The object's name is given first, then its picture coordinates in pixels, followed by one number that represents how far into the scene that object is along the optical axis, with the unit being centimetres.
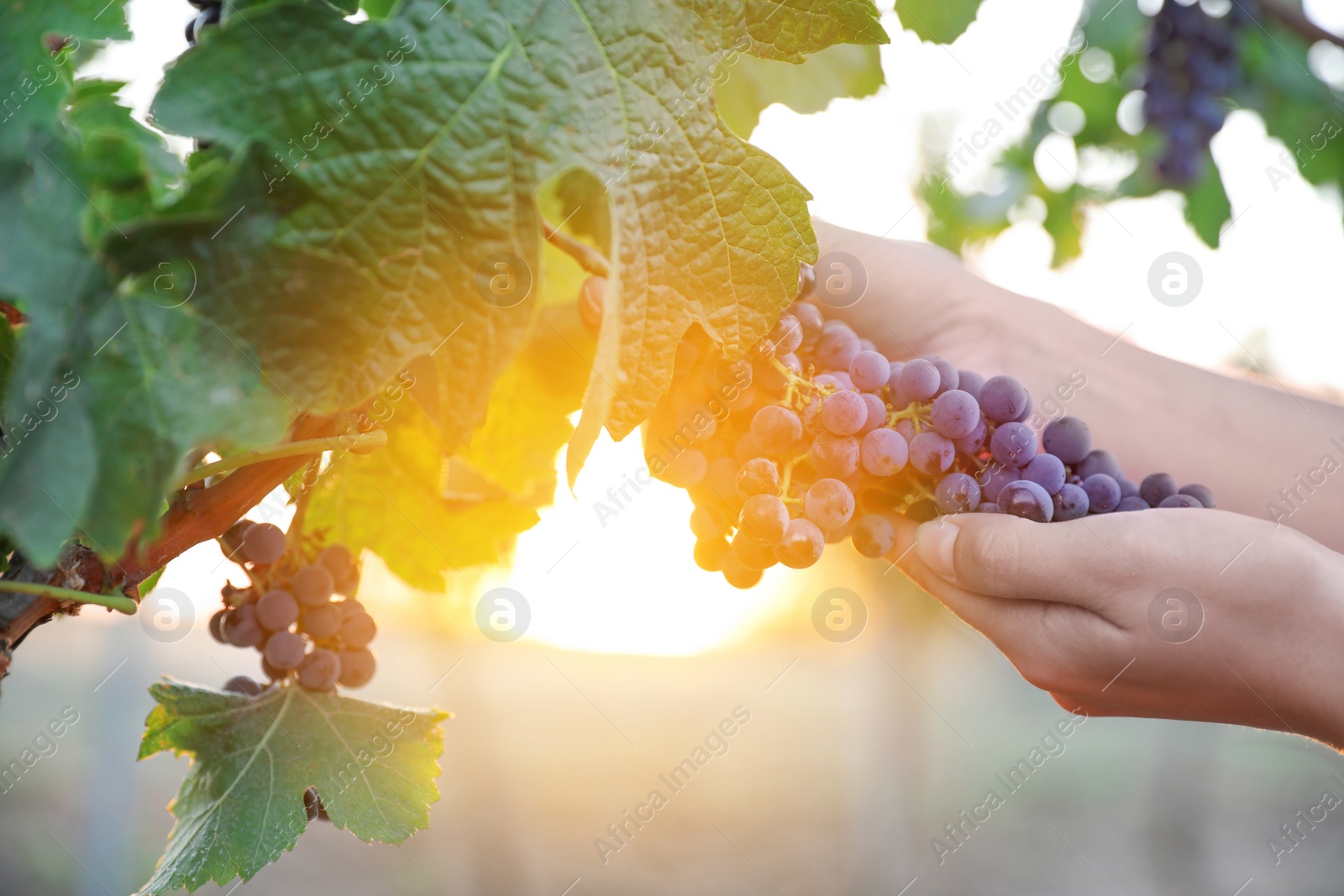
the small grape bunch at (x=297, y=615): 69
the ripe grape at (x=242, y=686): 69
